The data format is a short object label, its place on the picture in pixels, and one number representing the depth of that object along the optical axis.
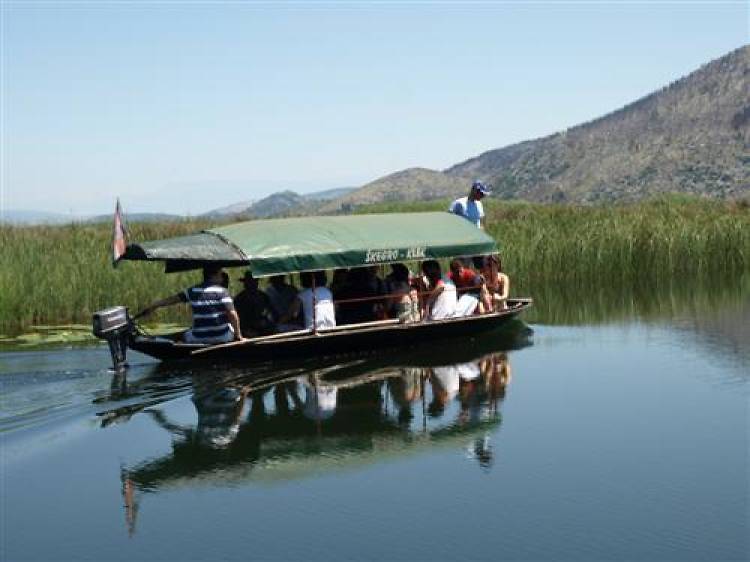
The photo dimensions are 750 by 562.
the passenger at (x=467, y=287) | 19.12
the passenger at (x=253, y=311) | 17.33
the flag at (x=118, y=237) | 16.22
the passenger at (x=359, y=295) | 18.59
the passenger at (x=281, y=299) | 17.86
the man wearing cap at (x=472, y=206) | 20.98
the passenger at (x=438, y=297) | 18.64
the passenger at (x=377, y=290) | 18.64
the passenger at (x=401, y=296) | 18.16
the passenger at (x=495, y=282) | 20.11
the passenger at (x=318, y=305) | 17.39
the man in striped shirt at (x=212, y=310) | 16.03
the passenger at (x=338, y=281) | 18.80
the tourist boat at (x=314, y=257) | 16.05
